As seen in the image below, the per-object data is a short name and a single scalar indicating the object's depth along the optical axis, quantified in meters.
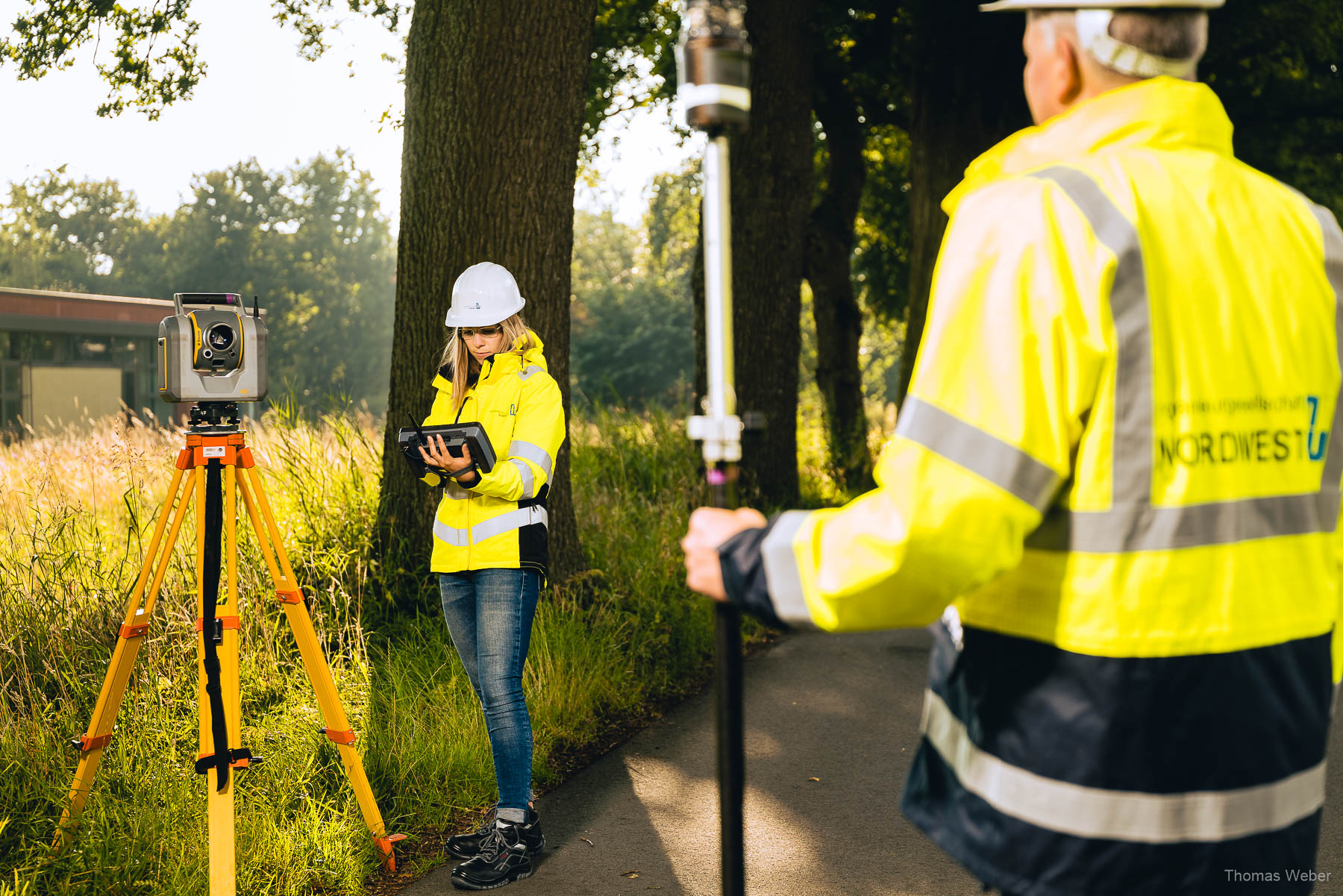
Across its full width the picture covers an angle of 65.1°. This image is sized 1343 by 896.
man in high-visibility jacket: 1.41
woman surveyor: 3.75
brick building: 31.81
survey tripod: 3.14
